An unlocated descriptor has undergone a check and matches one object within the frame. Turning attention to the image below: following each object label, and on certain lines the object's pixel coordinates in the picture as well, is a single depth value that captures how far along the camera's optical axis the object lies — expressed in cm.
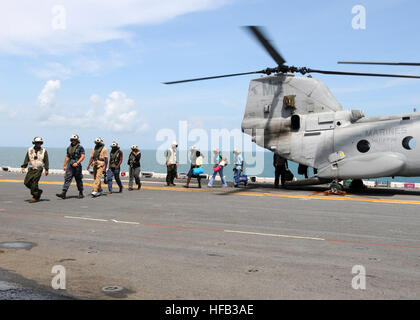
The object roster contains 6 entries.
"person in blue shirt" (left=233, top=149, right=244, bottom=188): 1891
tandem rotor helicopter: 1439
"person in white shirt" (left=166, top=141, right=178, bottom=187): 1878
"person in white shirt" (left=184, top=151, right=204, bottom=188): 1784
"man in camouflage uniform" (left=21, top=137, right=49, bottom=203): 1212
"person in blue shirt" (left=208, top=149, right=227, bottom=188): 1817
